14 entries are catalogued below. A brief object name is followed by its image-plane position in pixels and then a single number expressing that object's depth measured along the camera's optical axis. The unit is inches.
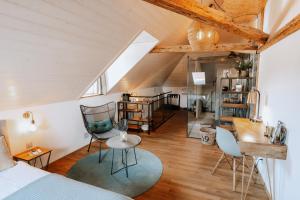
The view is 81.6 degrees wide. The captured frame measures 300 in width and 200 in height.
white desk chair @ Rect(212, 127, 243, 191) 92.8
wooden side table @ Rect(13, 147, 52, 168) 97.0
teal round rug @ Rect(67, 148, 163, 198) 96.9
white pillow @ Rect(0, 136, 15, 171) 78.0
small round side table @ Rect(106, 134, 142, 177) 105.5
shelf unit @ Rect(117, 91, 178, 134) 192.2
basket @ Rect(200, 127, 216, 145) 156.3
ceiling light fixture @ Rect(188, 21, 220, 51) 67.0
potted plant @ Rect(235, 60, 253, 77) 145.3
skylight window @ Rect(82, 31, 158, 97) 148.7
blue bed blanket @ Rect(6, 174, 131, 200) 58.5
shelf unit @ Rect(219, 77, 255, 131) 148.8
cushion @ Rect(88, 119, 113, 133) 144.3
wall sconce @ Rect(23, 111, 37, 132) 106.3
